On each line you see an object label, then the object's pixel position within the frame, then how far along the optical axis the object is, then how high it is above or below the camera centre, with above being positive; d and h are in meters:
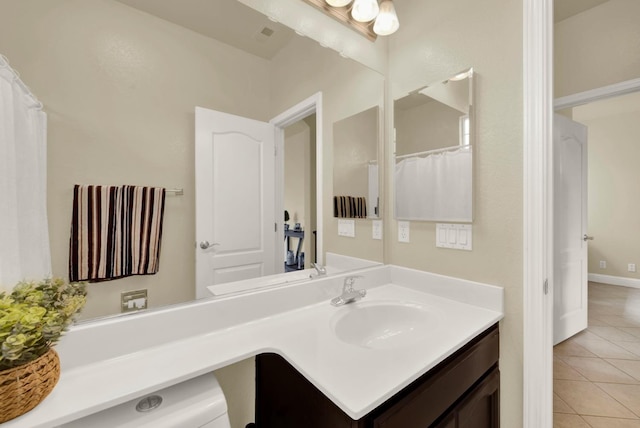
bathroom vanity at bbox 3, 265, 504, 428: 0.69 -0.41
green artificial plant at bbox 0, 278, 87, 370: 0.49 -0.19
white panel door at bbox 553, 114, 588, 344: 2.48 -0.15
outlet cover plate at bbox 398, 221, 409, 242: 1.58 -0.10
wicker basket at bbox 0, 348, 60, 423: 0.52 -0.33
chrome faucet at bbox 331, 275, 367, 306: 1.27 -0.37
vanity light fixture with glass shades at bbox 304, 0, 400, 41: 1.42 +1.02
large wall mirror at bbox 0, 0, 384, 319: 0.75 +0.40
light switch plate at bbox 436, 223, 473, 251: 1.33 -0.11
